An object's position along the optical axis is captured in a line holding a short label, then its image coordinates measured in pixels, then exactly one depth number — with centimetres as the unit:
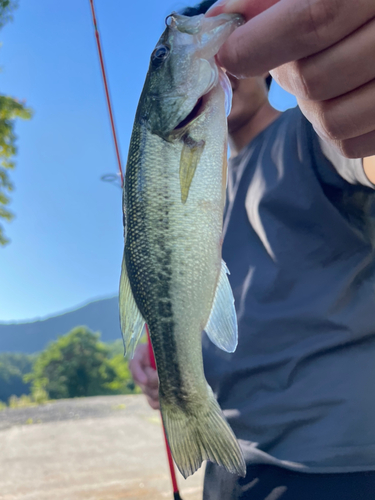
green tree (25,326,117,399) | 3494
